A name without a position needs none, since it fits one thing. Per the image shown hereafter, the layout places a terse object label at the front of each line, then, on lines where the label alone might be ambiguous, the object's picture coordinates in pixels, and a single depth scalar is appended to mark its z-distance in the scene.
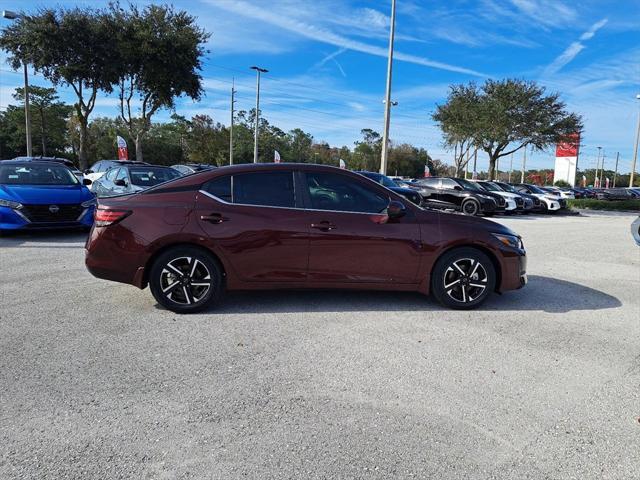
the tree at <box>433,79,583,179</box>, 31.70
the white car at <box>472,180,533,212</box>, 21.52
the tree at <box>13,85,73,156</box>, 54.03
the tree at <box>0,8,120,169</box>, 27.00
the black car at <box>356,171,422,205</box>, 15.25
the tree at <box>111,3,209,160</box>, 27.98
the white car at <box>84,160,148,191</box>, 17.56
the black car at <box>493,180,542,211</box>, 22.95
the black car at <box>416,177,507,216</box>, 19.47
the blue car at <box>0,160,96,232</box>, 8.72
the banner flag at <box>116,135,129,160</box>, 26.99
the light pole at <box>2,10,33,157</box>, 24.36
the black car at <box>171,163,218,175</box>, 21.45
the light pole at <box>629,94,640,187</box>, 43.94
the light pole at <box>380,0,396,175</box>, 24.75
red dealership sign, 33.62
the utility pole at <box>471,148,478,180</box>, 44.01
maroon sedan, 4.75
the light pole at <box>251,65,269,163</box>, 41.56
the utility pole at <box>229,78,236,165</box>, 51.17
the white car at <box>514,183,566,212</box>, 23.84
